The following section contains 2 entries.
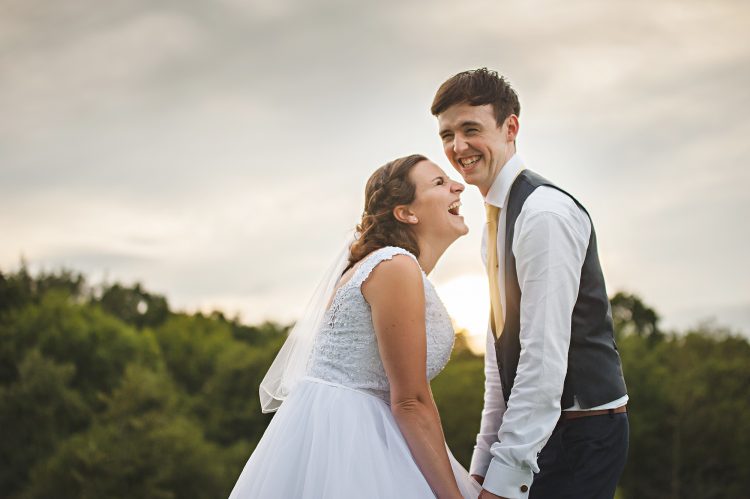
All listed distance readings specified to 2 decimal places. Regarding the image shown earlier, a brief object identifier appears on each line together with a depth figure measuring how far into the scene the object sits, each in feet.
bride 10.25
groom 9.89
